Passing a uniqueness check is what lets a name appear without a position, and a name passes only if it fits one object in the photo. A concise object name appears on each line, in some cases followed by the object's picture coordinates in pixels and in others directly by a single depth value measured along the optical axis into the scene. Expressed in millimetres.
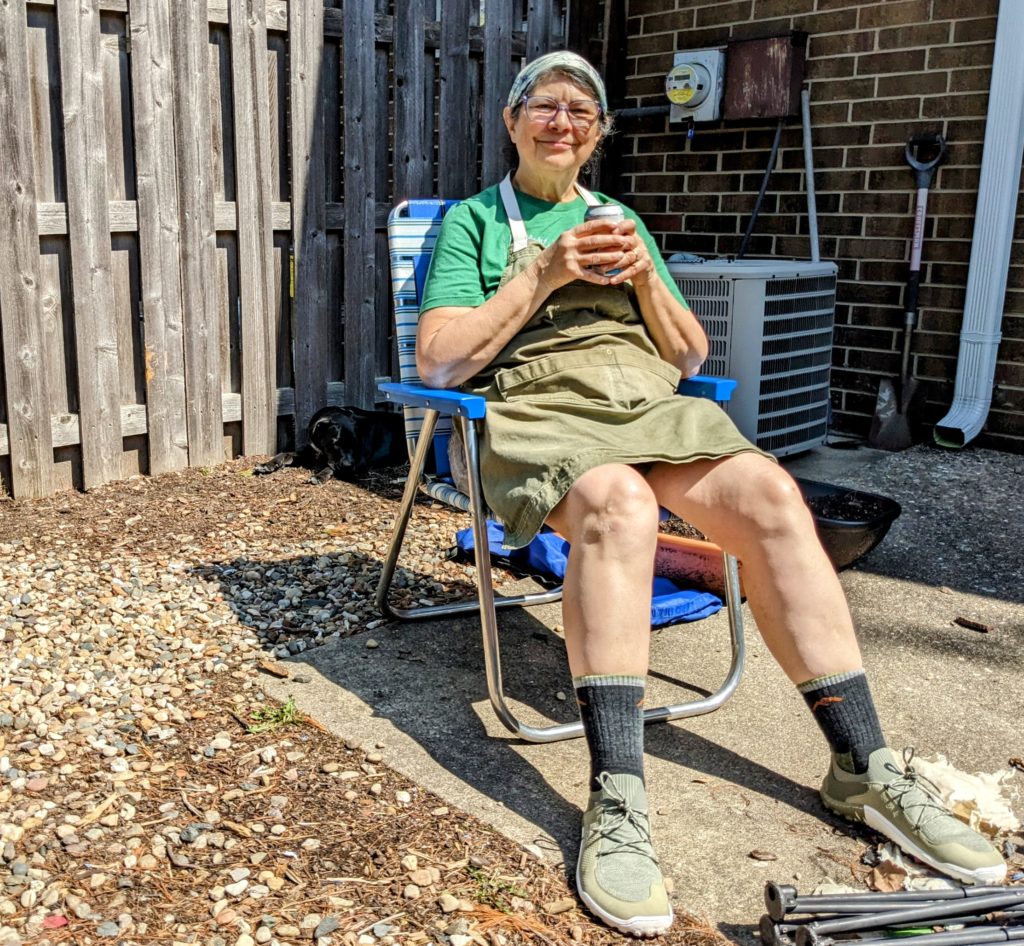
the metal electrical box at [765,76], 5199
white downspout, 4551
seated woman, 2018
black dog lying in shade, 4441
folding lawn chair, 2389
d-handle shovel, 4824
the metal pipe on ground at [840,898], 1733
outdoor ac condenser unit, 4387
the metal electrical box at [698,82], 5449
